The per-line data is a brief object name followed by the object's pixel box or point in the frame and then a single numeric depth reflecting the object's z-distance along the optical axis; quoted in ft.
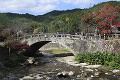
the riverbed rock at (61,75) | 47.22
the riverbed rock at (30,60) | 71.44
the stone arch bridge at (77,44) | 68.66
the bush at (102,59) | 54.05
